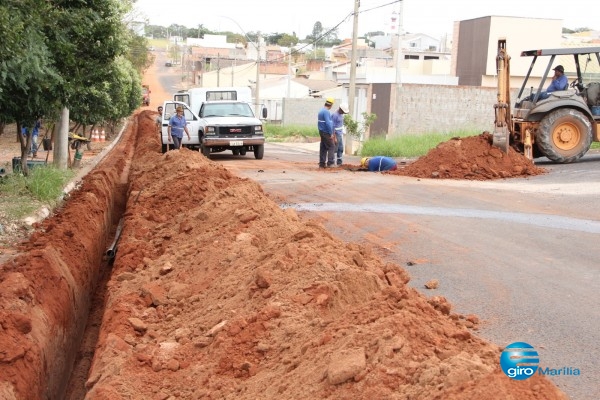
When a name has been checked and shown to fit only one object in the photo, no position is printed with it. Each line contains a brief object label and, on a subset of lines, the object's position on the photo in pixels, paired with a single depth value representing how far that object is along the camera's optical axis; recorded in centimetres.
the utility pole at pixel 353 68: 2816
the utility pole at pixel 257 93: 4694
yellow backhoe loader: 1764
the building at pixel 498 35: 5188
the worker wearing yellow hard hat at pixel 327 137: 1884
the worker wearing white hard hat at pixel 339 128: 1964
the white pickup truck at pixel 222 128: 2436
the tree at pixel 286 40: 14775
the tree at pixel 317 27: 17388
